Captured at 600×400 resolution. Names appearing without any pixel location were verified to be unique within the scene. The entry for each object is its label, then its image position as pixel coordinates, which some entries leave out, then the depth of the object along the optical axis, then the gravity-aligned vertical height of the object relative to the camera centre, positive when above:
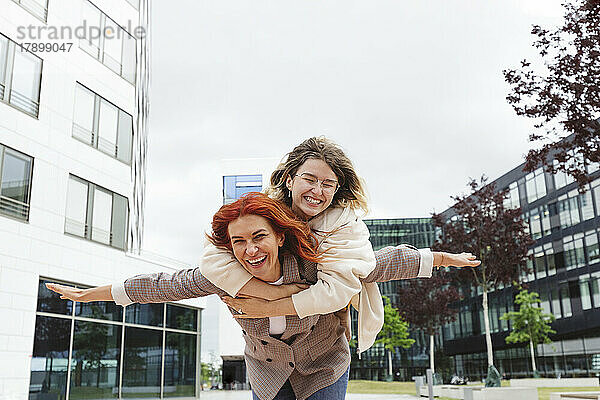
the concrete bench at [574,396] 10.60 -0.85
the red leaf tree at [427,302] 35.62 +2.64
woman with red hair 2.88 +0.33
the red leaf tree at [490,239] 22.69 +3.93
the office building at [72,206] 14.09 +3.73
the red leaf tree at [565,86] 10.12 +4.40
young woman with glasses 2.84 +0.46
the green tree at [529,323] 37.38 +1.40
